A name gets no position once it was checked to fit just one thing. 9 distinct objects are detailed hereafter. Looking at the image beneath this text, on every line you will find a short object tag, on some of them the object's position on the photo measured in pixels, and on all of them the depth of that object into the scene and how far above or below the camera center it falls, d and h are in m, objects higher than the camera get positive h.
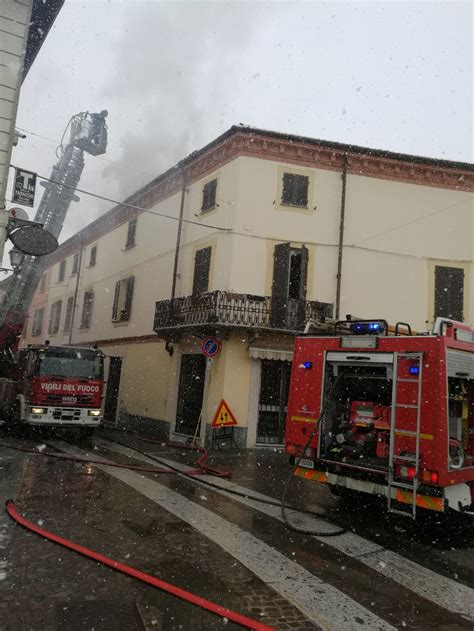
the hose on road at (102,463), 9.32 -1.92
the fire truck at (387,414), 5.74 -0.27
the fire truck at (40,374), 12.66 -0.17
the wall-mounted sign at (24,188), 8.59 +3.34
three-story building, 14.23 +4.37
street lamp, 9.38 +2.18
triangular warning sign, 11.54 -0.87
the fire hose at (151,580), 3.53 -1.81
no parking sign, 11.82 +0.89
